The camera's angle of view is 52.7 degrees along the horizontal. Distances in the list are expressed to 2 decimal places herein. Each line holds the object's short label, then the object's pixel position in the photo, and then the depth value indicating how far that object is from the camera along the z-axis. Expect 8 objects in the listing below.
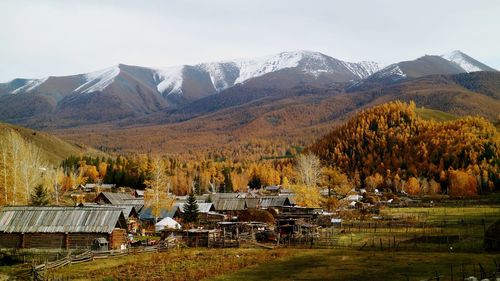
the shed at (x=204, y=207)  99.92
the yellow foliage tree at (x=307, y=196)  107.25
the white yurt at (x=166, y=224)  80.86
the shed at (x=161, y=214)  93.14
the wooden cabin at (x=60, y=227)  58.88
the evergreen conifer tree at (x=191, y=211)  88.06
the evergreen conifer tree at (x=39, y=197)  77.69
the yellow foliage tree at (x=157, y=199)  85.19
